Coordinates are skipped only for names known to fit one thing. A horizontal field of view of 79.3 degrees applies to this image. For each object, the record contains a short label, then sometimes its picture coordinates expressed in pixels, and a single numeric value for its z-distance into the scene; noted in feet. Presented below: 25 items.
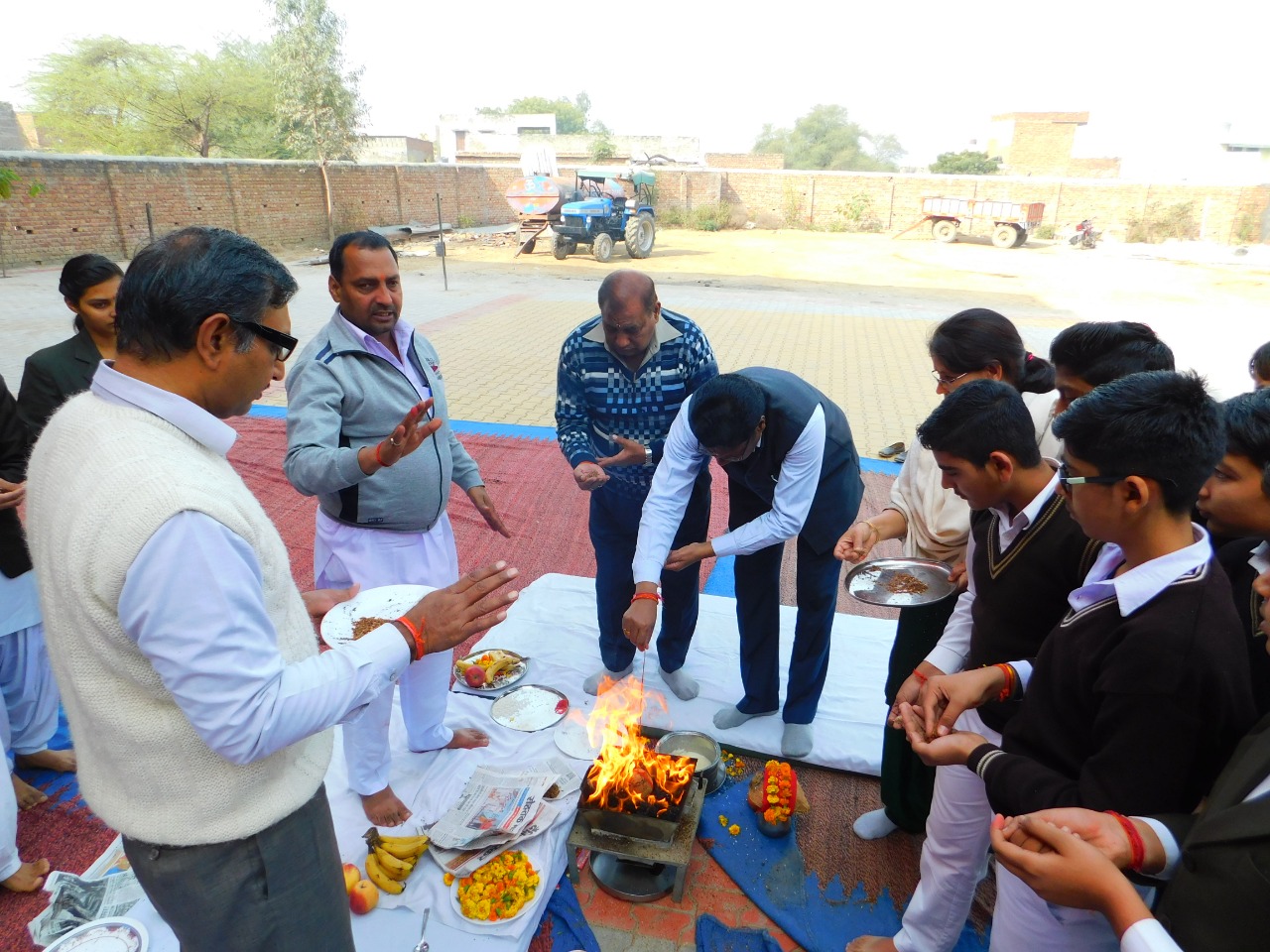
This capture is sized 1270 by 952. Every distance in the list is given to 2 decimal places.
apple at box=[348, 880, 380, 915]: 8.10
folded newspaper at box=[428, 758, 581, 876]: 8.74
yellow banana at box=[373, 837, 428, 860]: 8.66
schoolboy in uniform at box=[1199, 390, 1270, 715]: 5.61
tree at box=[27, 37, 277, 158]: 90.12
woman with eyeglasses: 8.73
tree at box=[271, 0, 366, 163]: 88.28
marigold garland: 9.38
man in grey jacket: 8.16
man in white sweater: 3.96
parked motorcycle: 83.82
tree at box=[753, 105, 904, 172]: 216.74
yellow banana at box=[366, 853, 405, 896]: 8.34
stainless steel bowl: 9.84
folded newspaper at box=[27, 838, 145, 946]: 7.85
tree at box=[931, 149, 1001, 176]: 124.88
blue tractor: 66.90
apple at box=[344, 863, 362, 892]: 8.20
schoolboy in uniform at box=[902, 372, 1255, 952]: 4.45
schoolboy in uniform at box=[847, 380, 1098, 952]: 6.17
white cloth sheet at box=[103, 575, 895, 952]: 8.09
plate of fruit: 12.03
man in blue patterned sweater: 10.69
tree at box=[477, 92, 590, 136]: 232.53
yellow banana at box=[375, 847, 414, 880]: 8.43
